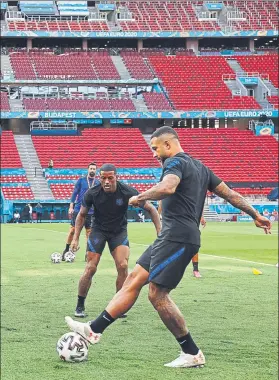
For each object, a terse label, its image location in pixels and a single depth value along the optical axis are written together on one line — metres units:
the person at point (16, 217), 46.59
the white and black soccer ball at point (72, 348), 7.22
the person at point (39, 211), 47.12
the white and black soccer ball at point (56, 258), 19.00
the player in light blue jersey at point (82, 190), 15.06
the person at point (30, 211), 46.50
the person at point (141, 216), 47.19
